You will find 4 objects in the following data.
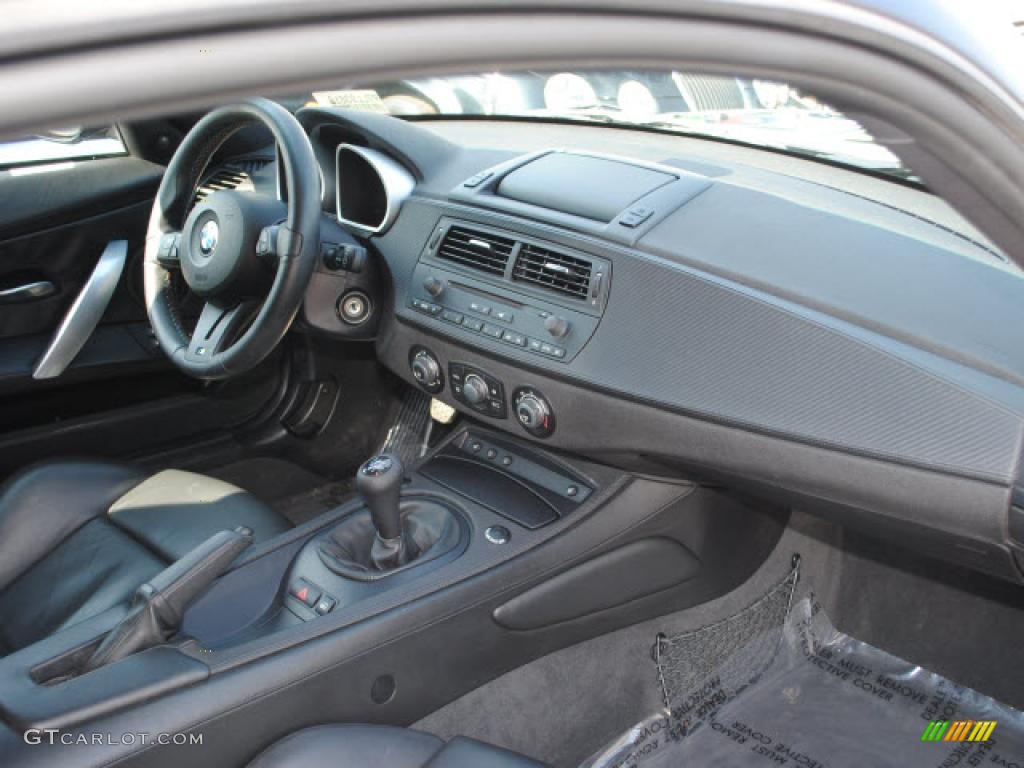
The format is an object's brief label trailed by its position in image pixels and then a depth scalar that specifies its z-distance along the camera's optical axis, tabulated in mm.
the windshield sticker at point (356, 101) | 2084
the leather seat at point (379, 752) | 1208
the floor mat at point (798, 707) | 1857
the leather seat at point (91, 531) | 1692
